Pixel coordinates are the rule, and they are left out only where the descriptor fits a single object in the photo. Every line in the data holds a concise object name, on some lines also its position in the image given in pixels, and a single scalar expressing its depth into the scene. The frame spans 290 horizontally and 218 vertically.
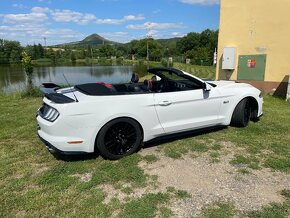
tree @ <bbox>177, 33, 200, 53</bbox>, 79.73
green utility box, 7.85
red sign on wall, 7.94
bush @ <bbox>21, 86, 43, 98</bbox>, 8.50
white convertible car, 3.03
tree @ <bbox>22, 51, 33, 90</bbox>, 8.71
